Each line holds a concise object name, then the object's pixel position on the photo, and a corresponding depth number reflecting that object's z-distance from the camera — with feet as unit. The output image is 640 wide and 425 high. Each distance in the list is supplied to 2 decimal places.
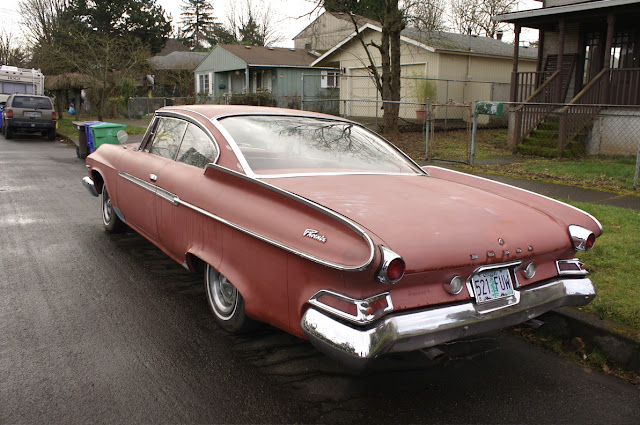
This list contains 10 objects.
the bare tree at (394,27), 56.54
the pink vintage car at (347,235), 8.77
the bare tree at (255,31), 186.50
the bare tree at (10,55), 144.25
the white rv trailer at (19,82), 82.12
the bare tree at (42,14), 152.92
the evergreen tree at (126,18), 159.84
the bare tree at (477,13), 141.49
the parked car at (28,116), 66.64
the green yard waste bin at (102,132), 43.14
